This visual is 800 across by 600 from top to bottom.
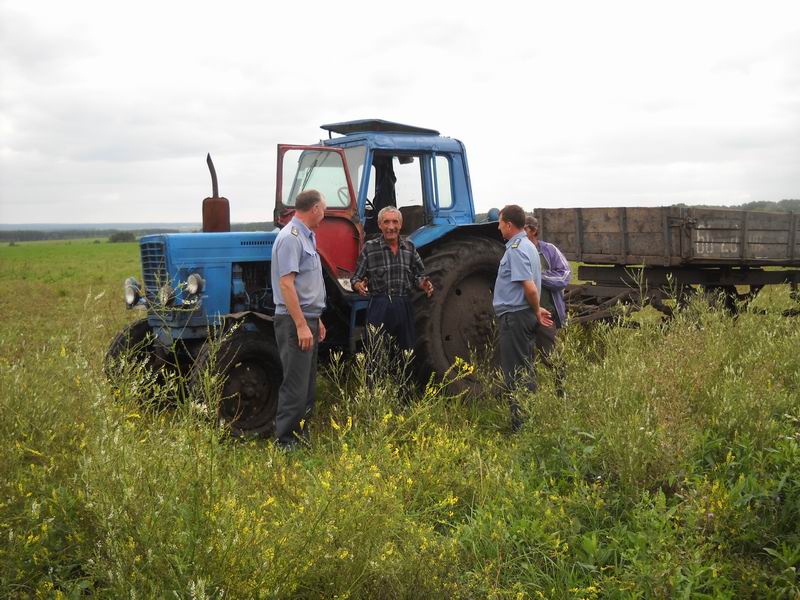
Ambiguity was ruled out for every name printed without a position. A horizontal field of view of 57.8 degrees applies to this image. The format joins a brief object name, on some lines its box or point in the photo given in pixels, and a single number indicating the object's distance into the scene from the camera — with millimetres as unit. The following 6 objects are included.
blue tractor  5668
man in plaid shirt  5809
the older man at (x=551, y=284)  5734
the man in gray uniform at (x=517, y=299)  5262
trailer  8305
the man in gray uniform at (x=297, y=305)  4980
